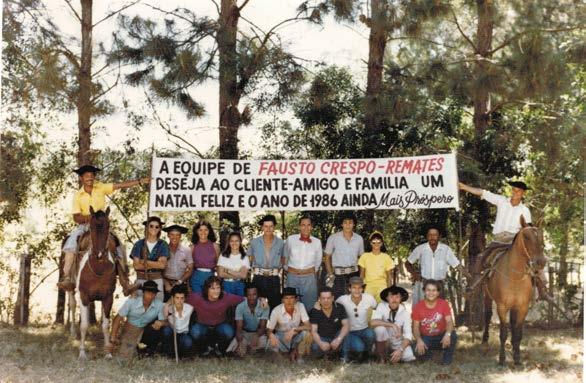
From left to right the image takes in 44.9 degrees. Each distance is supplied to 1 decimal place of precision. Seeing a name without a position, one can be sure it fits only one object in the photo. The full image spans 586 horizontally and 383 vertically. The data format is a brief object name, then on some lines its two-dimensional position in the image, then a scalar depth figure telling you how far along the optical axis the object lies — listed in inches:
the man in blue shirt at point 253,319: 322.0
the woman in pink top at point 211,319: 314.2
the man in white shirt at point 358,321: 310.8
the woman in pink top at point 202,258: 335.6
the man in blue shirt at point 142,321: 313.6
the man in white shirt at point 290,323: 310.3
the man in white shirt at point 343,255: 344.8
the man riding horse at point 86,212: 334.6
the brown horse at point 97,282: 319.9
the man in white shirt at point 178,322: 310.8
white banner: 346.9
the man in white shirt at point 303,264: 337.1
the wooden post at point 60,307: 456.6
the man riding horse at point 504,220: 331.9
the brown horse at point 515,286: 307.3
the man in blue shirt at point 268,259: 335.6
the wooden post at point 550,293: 456.6
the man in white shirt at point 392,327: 309.0
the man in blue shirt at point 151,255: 330.6
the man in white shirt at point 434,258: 345.4
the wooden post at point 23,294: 459.8
